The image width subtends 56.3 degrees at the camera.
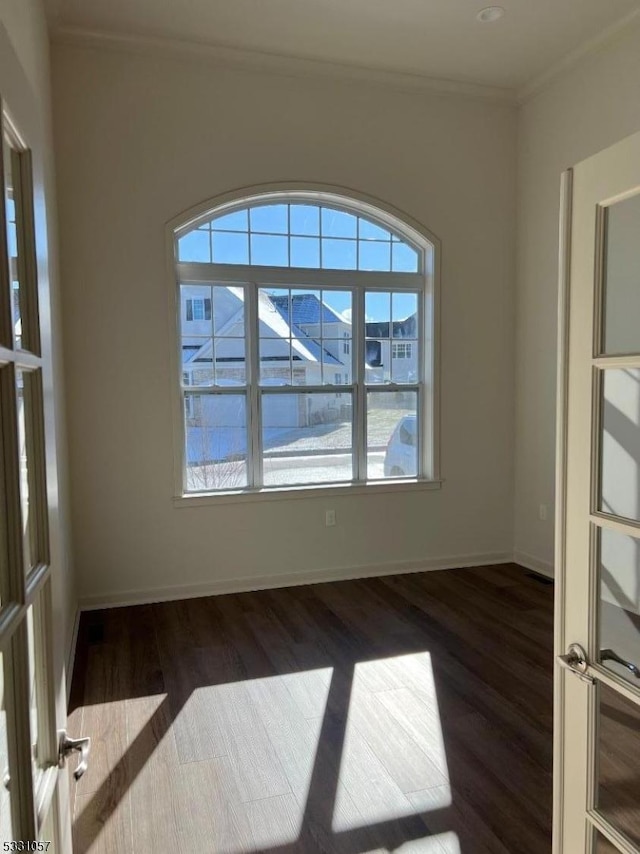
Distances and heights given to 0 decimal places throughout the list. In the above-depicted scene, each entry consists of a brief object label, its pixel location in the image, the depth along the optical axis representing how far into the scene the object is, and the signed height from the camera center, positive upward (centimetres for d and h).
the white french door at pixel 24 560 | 89 -28
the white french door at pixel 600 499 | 116 -24
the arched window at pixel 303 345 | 416 +29
